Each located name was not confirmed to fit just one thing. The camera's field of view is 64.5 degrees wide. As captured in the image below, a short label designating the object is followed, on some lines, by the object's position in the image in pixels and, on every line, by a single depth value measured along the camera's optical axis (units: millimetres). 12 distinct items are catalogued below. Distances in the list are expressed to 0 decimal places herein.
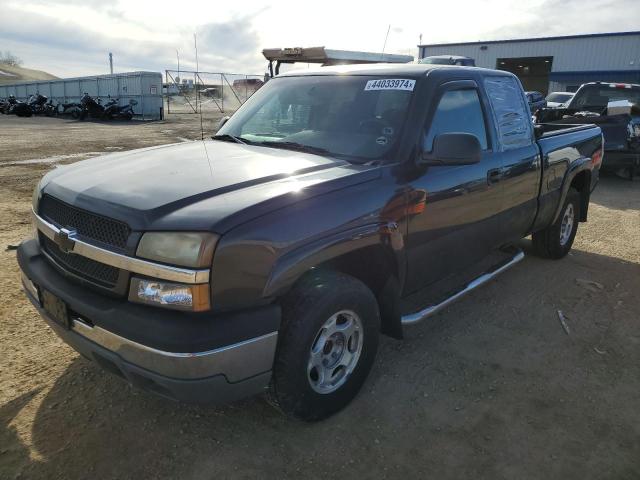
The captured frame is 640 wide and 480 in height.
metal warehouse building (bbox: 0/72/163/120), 26344
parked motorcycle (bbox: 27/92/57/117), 28219
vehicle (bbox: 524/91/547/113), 14795
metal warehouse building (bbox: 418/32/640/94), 31438
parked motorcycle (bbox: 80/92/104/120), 25109
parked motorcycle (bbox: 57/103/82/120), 25750
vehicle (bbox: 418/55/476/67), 13852
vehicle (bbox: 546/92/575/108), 18484
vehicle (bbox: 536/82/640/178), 9305
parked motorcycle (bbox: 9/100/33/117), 27641
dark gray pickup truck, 2152
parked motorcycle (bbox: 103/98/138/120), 24797
